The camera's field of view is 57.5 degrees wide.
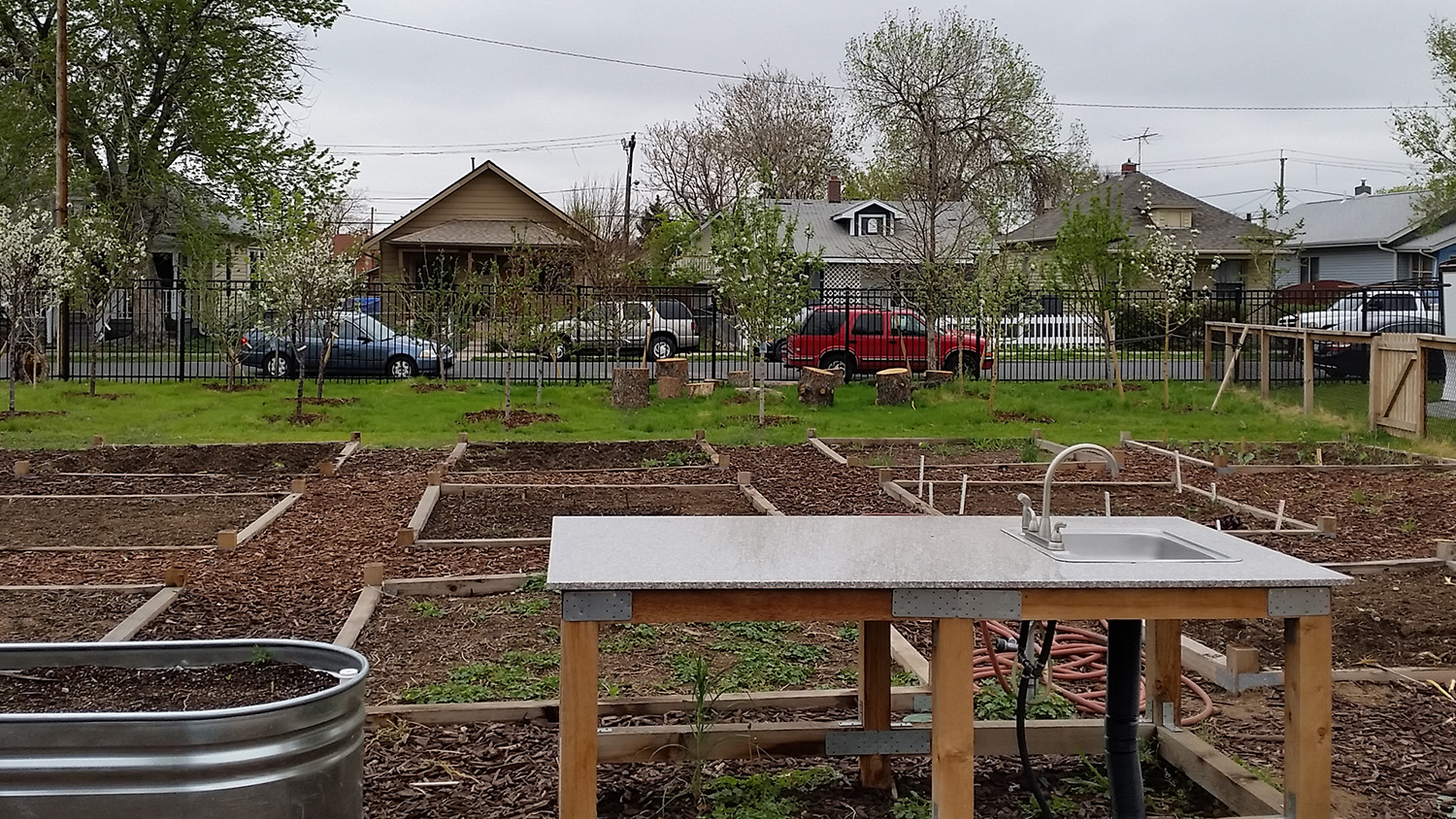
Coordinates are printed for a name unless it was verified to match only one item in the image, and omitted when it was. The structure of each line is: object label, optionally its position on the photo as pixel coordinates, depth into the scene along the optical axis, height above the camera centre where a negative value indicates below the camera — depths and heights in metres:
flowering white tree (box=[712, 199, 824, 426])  18.78 +1.19
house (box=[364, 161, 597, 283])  39.34 +4.11
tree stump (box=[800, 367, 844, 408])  19.41 -0.49
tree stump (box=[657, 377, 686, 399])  19.97 -0.47
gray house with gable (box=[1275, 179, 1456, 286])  46.16 +4.00
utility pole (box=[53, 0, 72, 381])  21.38 +3.02
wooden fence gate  15.00 -0.37
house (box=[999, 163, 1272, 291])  47.00 +4.75
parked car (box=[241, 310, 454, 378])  24.34 +0.06
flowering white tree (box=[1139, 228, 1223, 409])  21.86 +1.53
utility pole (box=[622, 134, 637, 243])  39.79 +4.88
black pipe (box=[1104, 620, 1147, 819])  3.94 -1.10
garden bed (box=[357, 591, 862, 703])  5.45 -1.35
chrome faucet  4.09 -0.54
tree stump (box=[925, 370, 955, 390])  21.64 -0.38
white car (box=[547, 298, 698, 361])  22.75 +0.50
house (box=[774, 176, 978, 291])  42.97 +4.28
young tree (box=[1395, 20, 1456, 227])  37.06 +6.11
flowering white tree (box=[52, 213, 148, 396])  19.73 +1.45
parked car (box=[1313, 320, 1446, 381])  22.88 -0.08
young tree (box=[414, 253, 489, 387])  21.61 +0.78
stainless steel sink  4.21 -0.62
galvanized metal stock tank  3.18 -0.98
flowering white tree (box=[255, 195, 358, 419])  17.91 +1.11
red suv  23.95 +0.23
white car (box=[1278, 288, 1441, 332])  24.83 +0.81
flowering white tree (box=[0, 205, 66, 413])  17.30 +1.13
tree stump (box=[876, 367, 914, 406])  19.38 -0.48
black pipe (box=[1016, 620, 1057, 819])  3.99 -1.09
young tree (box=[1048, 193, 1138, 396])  21.84 +1.68
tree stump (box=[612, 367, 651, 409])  18.92 -0.49
